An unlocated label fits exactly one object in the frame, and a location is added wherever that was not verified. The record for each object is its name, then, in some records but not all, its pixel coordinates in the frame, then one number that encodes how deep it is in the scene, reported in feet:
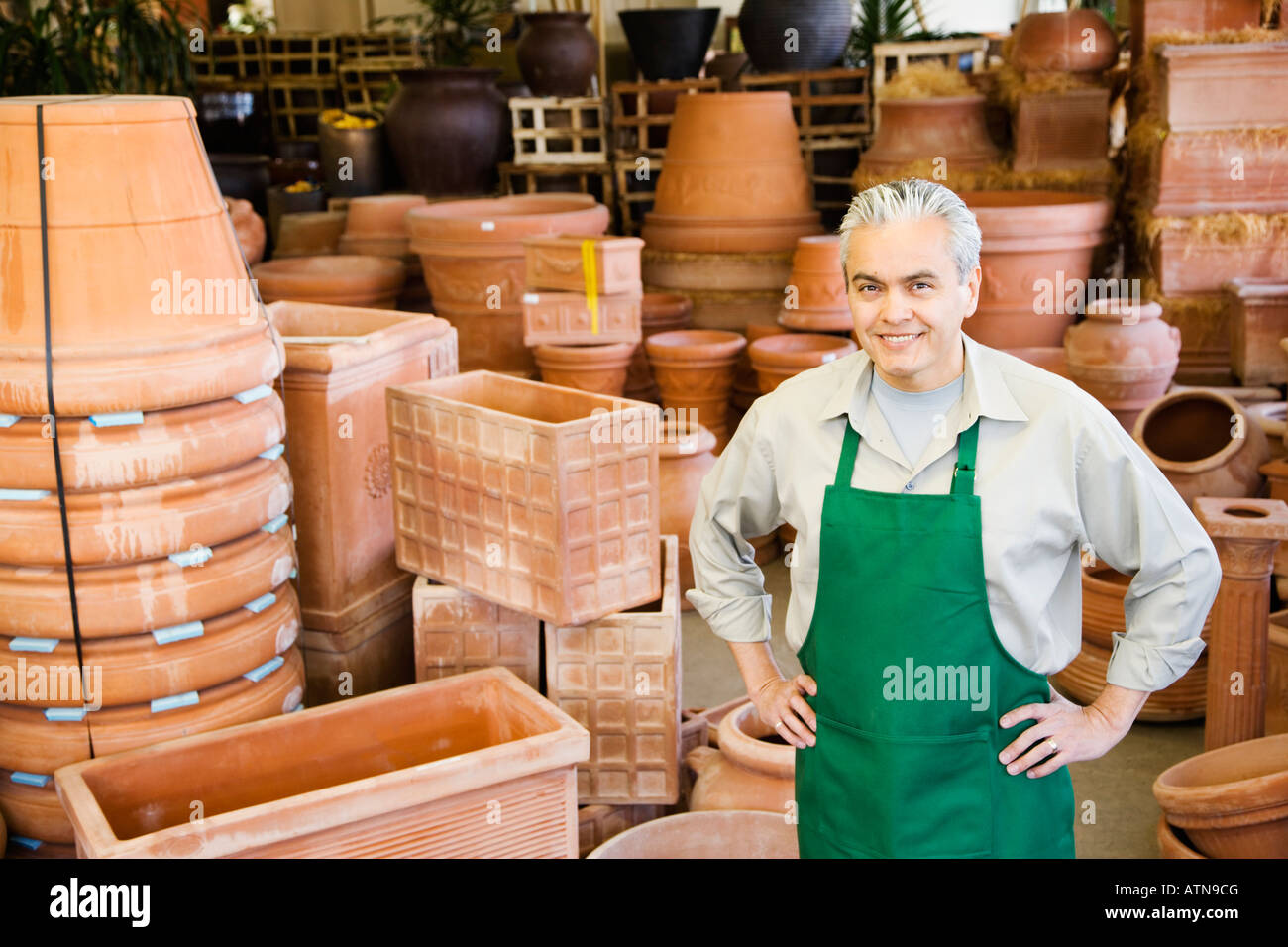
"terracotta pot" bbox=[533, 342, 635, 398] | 16.75
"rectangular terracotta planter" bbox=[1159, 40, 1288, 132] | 17.06
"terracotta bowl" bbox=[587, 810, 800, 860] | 9.53
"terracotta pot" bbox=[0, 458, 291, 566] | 8.91
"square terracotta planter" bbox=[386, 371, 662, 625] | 9.86
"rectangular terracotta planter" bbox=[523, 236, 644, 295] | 16.19
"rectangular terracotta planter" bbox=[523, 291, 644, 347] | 16.66
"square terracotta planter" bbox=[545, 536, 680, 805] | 10.36
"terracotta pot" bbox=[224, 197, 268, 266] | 19.52
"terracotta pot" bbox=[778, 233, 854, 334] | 17.83
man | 6.26
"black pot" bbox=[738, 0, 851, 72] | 23.80
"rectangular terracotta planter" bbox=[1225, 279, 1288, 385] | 16.37
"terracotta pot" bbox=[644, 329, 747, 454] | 17.72
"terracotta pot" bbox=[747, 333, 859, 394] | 17.02
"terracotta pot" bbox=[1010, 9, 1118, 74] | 19.83
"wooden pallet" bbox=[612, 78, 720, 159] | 23.32
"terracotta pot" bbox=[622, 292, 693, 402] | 18.67
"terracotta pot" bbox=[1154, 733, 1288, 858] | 8.99
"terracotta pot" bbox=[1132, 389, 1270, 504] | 13.52
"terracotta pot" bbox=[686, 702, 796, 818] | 9.98
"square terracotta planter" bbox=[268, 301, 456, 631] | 11.01
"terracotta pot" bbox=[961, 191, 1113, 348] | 17.37
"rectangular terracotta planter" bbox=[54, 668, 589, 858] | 8.13
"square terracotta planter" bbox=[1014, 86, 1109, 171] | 19.66
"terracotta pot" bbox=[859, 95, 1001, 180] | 20.16
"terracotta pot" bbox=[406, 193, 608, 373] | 17.49
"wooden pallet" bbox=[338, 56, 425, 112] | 29.76
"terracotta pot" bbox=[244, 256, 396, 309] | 17.75
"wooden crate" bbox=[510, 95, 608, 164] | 23.71
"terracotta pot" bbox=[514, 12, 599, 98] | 24.40
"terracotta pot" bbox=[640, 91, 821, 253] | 20.20
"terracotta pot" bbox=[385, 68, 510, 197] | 23.68
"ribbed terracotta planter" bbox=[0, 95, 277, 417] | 8.68
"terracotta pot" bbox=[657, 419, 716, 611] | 15.29
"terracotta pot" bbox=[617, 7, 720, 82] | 24.66
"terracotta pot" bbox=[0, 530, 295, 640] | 9.05
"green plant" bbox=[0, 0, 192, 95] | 19.17
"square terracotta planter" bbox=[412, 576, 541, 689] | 10.74
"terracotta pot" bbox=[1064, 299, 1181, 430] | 14.92
